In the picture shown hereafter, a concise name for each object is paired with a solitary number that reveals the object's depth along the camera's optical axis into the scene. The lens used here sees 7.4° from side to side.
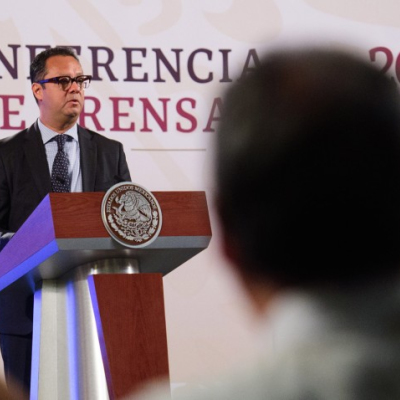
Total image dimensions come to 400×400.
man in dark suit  11.12
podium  9.57
